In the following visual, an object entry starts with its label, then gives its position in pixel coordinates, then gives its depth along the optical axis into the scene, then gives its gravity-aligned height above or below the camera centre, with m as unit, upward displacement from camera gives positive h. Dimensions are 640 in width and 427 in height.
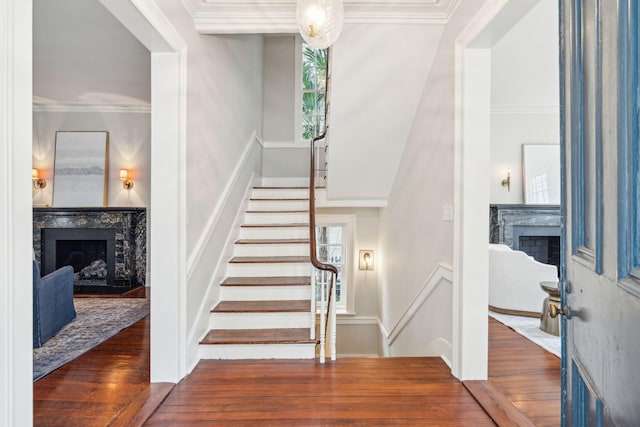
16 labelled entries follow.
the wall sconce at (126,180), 5.62 +0.50
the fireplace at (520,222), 5.61 -0.11
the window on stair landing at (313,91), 6.51 +2.07
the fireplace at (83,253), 5.61 -0.58
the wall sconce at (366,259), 5.95 -0.69
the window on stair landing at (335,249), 6.14 -0.55
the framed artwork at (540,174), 5.79 +0.61
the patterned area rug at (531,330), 3.28 -1.10
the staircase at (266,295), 2.86 -0.72
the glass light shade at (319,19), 2.01 +1.03
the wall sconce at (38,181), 5.60 +0.47
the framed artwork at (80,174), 5.71 +0.59
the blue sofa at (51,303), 3.11 -0.79
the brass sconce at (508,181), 5.86 +0.51
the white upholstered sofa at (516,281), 4.11 -0.71
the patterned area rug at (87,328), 2.93 -1.08
